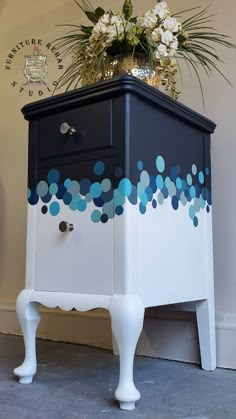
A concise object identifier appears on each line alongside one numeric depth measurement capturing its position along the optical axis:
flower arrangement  1.14
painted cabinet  1.00
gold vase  1.19
